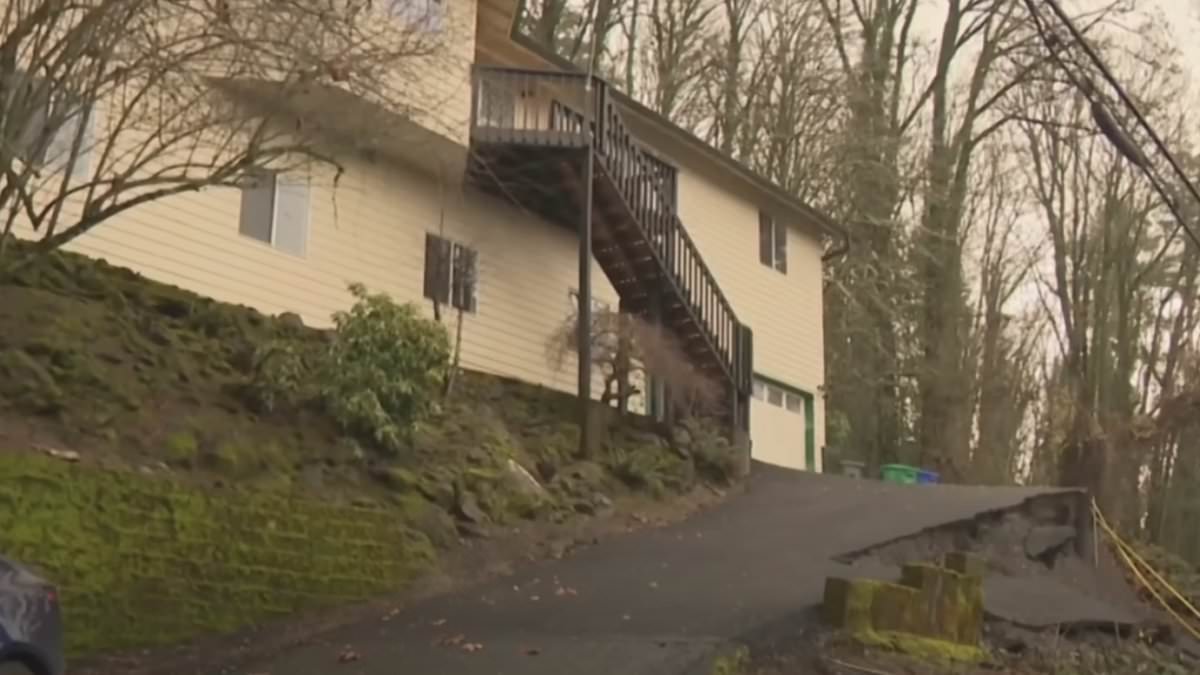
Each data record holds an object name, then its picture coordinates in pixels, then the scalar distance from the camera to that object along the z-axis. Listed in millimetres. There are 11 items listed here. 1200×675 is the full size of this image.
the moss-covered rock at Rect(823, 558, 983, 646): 9828
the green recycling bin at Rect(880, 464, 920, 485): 22755
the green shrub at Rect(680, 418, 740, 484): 17234
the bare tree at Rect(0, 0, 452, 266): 9391
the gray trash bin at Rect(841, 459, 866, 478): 25141
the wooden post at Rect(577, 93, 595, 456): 16636
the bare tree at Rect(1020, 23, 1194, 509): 31547
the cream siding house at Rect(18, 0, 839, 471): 15047
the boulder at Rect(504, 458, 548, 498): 13961
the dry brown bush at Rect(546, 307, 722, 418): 17016
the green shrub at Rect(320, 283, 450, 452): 12984
